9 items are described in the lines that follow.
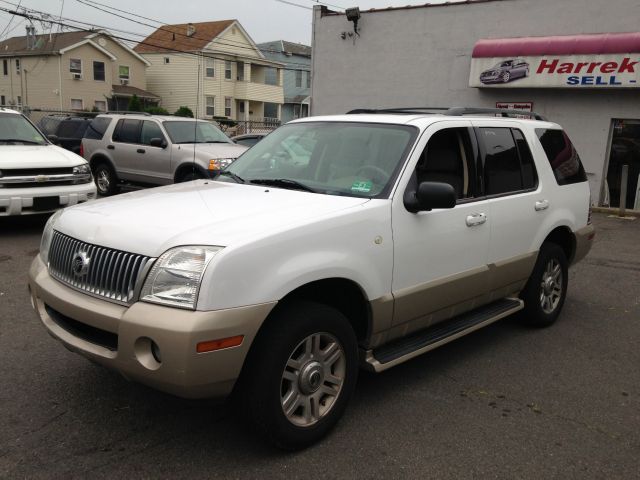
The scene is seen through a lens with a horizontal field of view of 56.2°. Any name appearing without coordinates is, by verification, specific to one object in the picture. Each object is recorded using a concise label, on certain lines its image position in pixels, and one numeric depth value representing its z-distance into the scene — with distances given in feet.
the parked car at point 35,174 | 26.53
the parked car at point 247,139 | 49.55
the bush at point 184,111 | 120.47
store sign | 41.09
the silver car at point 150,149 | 38.04
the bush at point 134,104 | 121.50
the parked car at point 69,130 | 56.03
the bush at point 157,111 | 108.19
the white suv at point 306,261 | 9.13
